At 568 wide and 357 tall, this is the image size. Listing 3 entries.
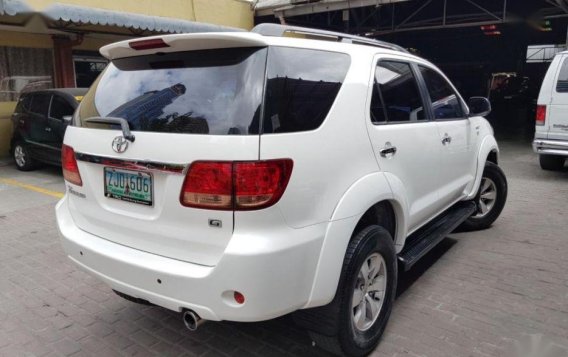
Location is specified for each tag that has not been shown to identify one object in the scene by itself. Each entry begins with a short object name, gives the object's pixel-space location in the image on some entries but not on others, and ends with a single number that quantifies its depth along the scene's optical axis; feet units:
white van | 25.16
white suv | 7.21
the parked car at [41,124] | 28.12
